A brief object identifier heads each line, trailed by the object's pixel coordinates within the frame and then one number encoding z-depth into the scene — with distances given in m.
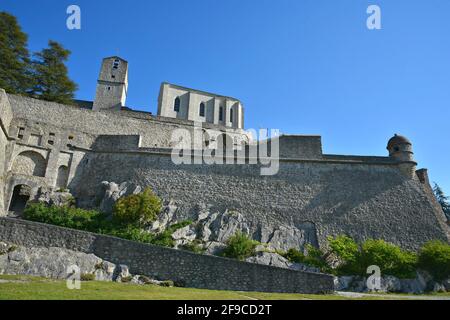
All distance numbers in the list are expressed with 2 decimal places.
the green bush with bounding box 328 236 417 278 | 19.31
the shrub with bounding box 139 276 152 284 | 13.44
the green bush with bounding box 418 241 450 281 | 19.16
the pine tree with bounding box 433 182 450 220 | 45.24
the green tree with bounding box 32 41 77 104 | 34.72
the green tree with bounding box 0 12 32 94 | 31.92
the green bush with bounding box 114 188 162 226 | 20.98
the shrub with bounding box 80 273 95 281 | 12.84
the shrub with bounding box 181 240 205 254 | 19.51
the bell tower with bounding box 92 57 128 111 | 39.81
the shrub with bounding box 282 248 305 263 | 19.97
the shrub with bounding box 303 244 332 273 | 19.66
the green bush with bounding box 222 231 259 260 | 19.11
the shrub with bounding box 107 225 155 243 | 19.62
